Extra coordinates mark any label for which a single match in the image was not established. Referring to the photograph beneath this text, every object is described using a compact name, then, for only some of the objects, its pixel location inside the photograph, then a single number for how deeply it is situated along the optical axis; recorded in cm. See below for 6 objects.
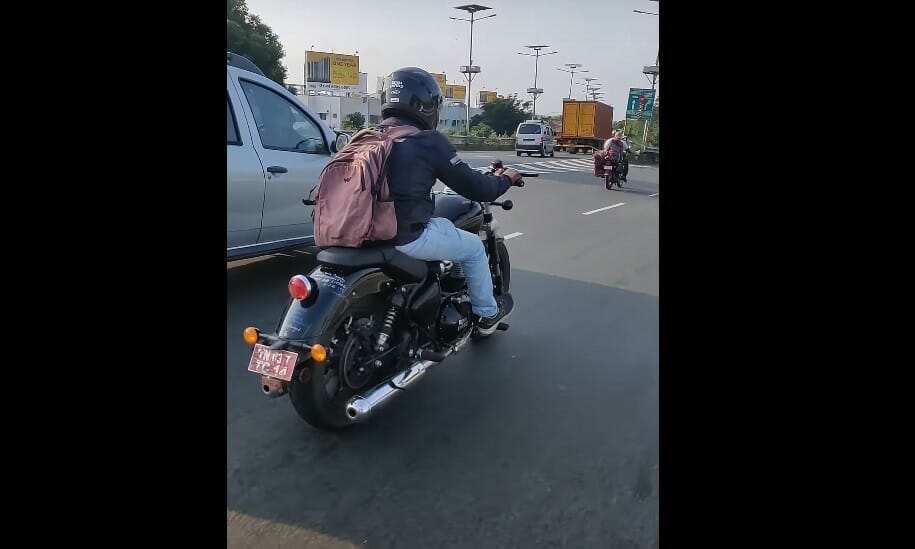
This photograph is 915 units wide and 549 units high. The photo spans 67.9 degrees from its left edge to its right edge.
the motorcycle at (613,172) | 1689
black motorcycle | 281
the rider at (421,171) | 312
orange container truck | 3241
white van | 2788
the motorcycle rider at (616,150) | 1691
